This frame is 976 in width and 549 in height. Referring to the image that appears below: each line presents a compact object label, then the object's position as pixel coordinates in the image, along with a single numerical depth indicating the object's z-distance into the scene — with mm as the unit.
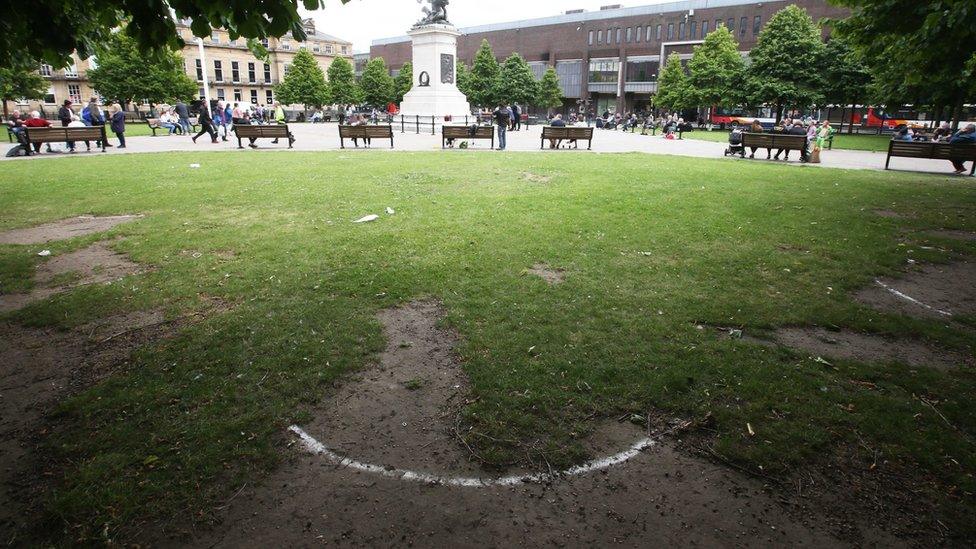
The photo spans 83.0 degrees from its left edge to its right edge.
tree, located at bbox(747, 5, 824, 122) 47625
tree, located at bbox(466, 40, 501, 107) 72375
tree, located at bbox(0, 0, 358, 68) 4570
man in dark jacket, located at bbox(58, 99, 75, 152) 24031
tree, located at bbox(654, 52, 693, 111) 58438
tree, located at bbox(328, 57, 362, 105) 75188
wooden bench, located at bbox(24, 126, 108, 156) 19797
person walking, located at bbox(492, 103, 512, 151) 23953
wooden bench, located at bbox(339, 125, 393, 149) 24109
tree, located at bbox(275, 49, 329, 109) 68812
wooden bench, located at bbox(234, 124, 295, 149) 22453
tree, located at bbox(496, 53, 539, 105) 70625
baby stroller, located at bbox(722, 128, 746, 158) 22406
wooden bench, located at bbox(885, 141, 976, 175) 16844
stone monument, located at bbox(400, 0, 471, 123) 34750
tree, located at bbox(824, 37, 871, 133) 46875
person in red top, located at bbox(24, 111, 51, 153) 23188
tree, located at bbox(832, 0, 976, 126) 9164
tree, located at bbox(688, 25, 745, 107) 53406
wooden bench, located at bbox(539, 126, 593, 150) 24125
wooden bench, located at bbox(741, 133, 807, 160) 19906
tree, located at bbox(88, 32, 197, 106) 52094
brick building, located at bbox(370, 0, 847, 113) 71438
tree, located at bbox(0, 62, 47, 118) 42144
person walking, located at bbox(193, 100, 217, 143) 24734
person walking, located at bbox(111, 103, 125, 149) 23344
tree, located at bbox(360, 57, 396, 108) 78750
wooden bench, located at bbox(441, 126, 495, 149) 23312
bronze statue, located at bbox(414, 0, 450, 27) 34781
